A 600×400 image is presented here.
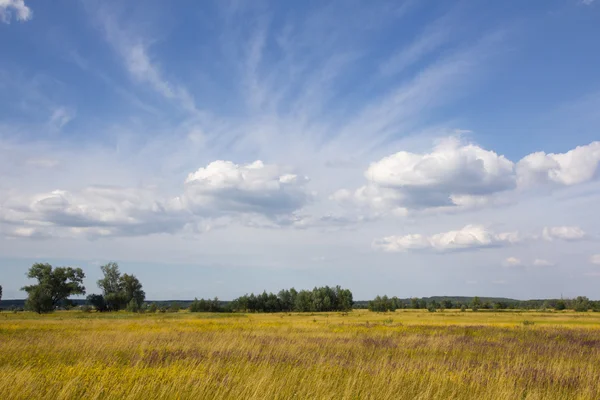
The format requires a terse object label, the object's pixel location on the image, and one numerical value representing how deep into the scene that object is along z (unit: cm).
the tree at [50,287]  8925
